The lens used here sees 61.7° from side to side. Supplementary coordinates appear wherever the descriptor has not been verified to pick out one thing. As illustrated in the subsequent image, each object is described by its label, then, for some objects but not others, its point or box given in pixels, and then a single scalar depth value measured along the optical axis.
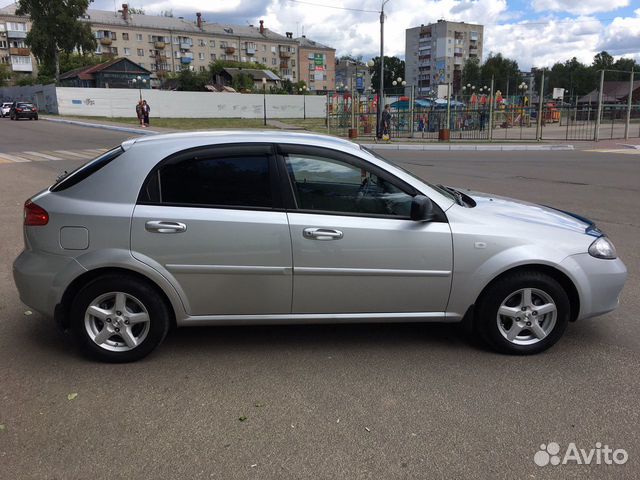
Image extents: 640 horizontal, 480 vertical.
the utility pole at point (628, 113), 26.62
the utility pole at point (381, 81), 28.81
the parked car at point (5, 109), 46.68
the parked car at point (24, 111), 41.06
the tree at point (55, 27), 58.31
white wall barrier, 47.59
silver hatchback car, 3.51
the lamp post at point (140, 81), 58.84
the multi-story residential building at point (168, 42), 102.38
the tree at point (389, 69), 124.44
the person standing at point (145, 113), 33.28
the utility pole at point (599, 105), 25.53
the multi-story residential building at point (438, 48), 133.50
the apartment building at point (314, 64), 133.50
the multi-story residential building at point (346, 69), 127.38
